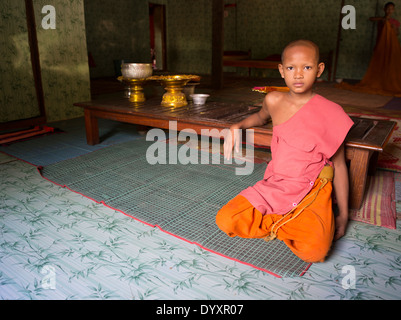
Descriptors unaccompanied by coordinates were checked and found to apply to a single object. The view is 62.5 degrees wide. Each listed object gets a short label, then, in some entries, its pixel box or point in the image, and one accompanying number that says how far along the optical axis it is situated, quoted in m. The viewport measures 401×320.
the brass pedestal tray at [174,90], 2.64
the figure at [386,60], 5.85
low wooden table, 1.71
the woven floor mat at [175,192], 1.46
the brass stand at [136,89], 2.81
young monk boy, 1.40
